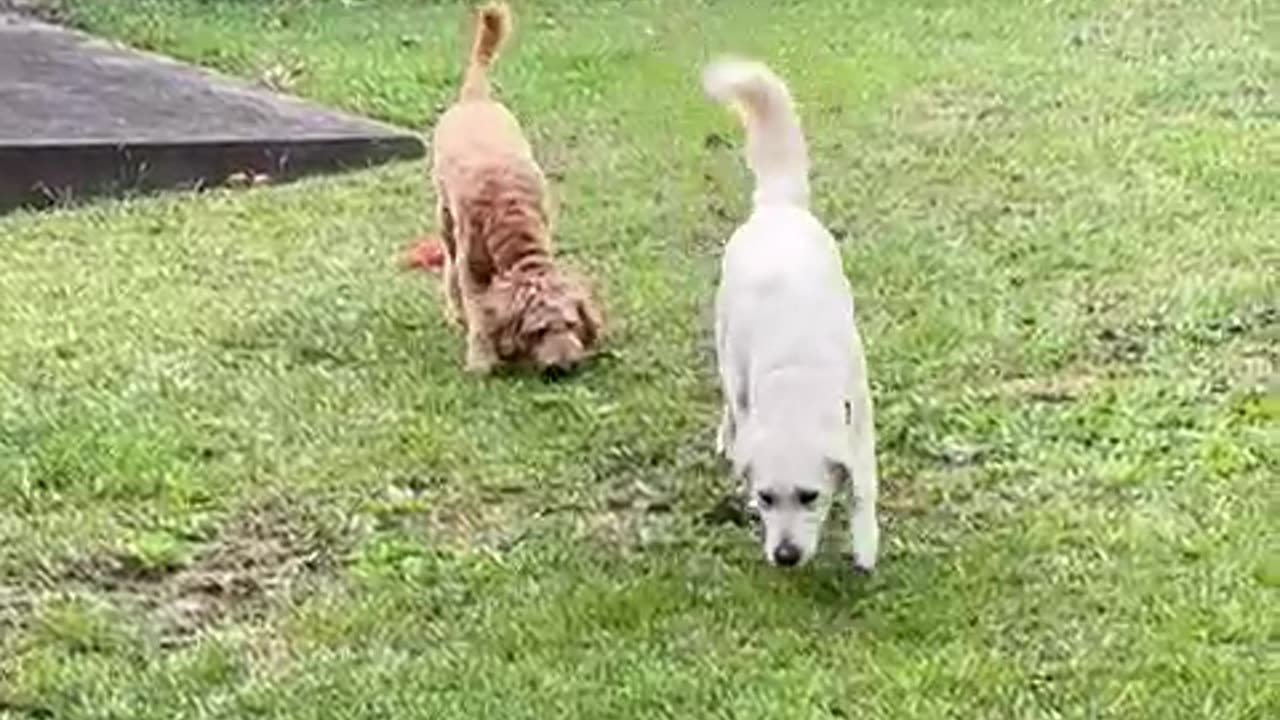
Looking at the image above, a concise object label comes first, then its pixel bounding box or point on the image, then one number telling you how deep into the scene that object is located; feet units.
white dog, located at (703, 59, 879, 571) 15.93
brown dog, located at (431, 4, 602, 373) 21.40
